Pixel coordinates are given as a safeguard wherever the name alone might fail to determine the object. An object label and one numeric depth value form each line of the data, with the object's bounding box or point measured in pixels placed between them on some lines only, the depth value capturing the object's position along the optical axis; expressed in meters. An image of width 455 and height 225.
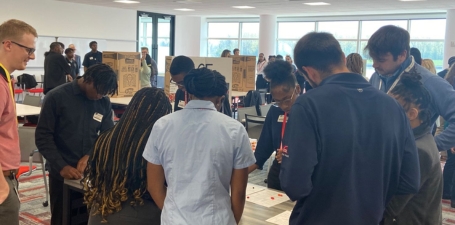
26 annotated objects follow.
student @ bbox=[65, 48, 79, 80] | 9.02
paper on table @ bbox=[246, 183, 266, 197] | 2.36
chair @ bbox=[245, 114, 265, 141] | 5.08
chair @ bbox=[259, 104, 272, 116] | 5.83
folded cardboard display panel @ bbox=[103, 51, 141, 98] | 6.31
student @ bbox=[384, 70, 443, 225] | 1.73
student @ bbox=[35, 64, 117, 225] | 2.56
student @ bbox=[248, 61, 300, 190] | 2.38
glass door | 15.60
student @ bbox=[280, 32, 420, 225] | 1.44
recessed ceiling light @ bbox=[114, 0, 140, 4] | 12.10
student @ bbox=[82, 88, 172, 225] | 1.82
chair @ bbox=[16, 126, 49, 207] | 3.77
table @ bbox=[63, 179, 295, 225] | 1.95
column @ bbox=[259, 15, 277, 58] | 15.41
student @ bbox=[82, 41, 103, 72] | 10.44
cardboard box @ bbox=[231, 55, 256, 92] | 7.81
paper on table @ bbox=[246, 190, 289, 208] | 2.18
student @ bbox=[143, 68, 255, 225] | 1.64
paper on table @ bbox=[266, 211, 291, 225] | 1.92
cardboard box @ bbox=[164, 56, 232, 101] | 5.21
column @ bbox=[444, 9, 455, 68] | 12.17
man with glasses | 1.92
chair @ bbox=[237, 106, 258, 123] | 5.48
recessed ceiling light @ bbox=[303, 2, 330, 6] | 11.46
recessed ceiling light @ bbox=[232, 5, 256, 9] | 12.95
